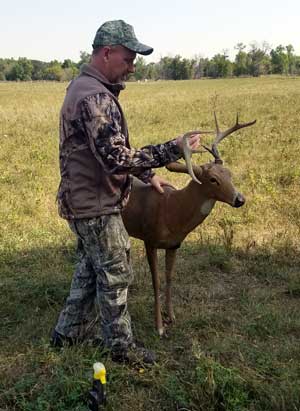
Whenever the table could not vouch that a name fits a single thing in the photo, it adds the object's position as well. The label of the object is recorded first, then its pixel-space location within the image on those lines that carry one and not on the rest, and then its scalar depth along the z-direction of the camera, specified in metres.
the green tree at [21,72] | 110.19
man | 3.41
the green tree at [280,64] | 100.43
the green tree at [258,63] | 97.75
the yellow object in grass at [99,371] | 3.16
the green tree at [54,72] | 103.25
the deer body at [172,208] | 4.18
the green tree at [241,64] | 98.81
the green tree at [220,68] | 99.25
